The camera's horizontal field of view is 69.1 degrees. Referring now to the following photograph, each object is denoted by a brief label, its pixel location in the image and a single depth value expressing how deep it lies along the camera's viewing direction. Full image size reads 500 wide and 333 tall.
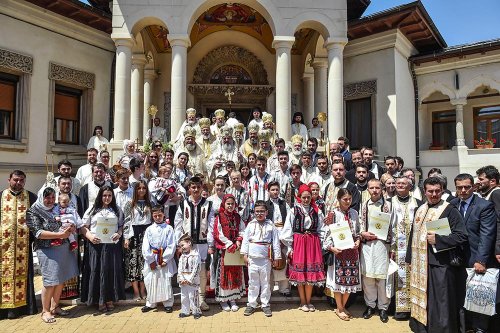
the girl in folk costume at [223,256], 5.38
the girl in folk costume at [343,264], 5.07
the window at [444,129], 15.55
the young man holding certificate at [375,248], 5.01
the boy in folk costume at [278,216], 5.63
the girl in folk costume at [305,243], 5.25
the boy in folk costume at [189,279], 5.13
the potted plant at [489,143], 13.98
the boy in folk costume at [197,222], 5.47
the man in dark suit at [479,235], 4.24
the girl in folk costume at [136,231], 5.56
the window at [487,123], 14.86
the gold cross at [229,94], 14.16
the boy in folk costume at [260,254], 5.23
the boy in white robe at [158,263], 5.29
